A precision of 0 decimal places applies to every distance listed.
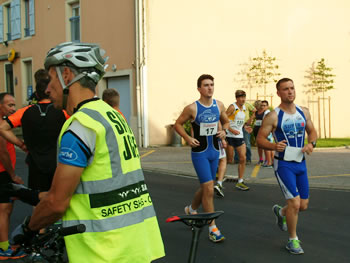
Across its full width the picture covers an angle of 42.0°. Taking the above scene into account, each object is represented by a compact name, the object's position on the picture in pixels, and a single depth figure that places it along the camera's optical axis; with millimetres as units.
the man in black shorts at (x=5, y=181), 5000
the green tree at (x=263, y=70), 19906
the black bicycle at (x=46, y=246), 2279
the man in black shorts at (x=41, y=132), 4516
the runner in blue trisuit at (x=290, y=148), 5289
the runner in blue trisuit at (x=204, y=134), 5992
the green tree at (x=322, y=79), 21094
